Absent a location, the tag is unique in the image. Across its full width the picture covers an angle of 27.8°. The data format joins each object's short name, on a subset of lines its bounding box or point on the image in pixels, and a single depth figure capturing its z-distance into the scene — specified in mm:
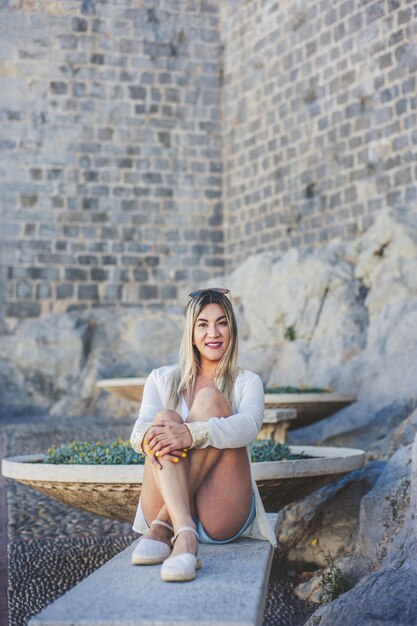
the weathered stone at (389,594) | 2250
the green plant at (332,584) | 3540
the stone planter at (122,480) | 3428
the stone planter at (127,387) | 8211
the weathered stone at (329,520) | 4227
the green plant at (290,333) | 9555
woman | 2498
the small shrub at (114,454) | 3816
